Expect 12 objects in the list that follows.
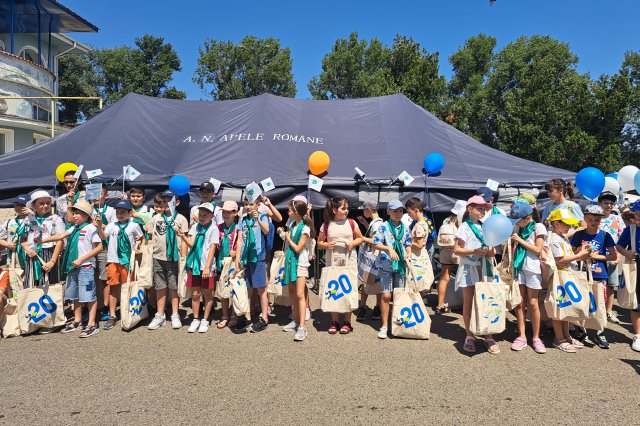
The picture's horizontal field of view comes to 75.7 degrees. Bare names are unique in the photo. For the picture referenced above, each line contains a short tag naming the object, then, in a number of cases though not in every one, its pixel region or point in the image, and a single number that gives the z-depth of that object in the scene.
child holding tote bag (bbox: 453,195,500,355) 4.34
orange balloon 7.32
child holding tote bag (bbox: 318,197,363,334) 4.98
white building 16.27
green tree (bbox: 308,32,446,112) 18.48
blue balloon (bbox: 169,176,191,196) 6.97
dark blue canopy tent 7.36
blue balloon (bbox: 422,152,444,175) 7.38
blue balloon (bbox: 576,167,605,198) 6.46
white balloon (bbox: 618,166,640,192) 7.18
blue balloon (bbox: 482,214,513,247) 4.08
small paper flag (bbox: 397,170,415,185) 7.14
